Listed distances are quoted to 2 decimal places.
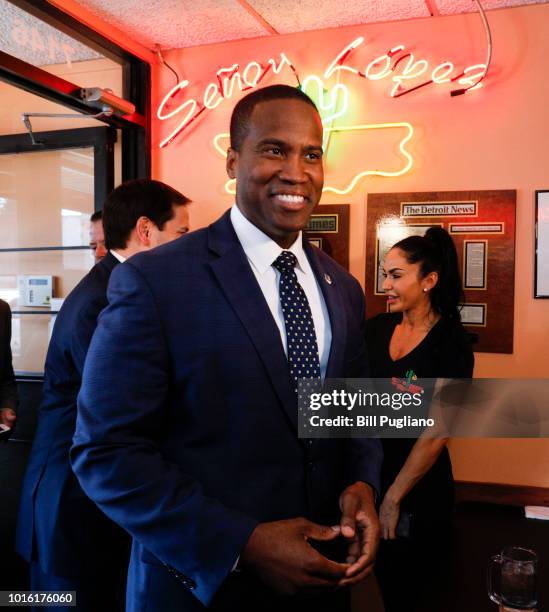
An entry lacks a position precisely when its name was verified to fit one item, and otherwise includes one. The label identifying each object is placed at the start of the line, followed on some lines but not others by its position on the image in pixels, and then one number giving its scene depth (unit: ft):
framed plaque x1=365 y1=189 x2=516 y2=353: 10.09
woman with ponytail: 5.20
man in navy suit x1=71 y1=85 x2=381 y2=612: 3.16
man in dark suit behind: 5.94
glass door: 11.82
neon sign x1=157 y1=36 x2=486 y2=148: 10.28
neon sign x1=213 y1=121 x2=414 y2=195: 10.57
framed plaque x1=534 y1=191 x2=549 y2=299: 9.94
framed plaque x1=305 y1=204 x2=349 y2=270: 11.05
